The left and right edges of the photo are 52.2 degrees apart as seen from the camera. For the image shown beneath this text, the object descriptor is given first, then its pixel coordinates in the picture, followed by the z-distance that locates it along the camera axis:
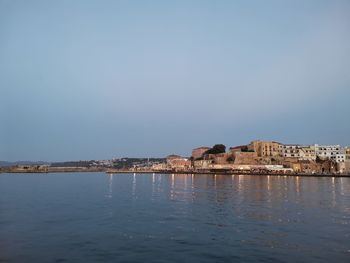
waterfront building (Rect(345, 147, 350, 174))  114.29
